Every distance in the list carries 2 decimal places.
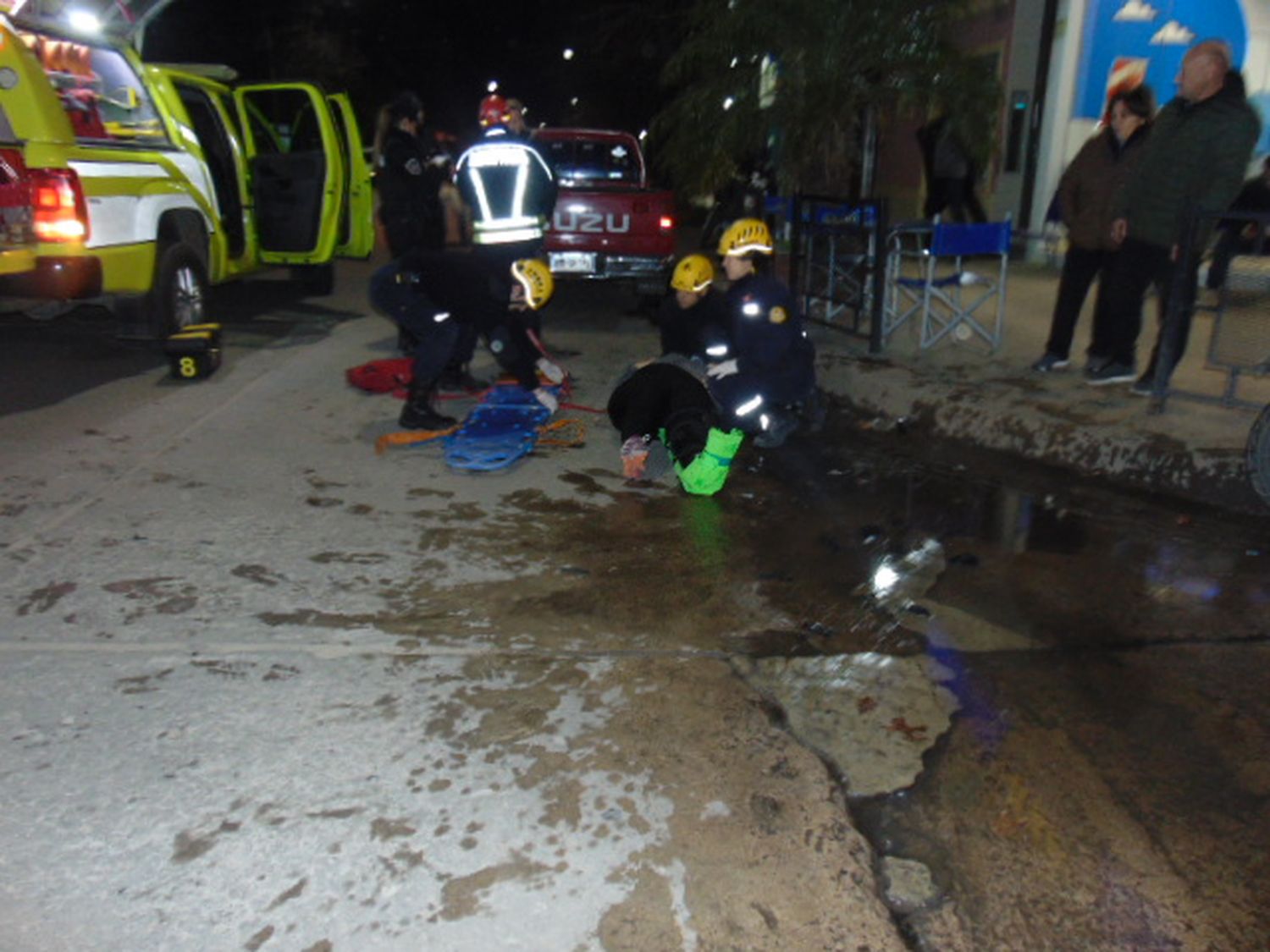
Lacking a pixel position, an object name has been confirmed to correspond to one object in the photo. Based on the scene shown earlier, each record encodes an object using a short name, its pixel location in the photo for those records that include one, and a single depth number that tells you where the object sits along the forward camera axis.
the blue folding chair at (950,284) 7.40
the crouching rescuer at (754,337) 5.83
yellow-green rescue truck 6.16
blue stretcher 5.52
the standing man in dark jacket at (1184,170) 5.75
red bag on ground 7.09
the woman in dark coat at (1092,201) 6.59
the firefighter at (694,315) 5.98
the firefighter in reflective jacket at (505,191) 7.08
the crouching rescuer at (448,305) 6.05
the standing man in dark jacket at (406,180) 8.07
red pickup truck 9.65
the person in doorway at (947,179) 11.21
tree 8.99
